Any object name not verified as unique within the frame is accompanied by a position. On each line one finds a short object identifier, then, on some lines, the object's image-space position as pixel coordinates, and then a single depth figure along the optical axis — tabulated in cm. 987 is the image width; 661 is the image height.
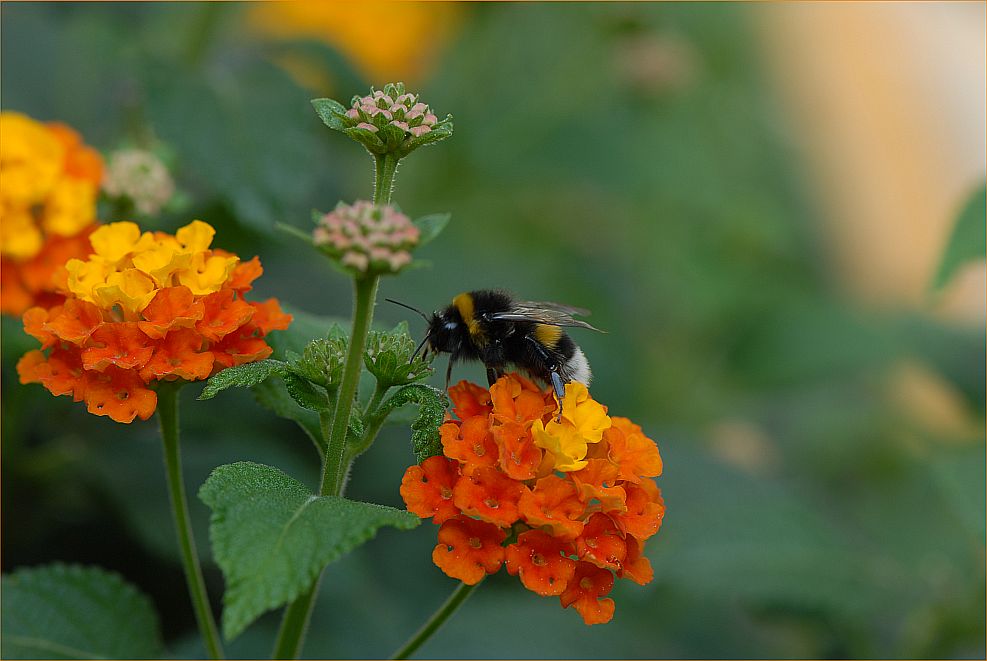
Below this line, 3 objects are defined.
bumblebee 39
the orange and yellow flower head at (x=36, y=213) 39
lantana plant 35
